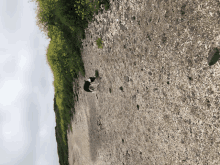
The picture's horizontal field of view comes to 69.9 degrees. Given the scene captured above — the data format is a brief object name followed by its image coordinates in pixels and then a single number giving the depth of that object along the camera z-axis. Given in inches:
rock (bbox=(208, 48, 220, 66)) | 84.2
